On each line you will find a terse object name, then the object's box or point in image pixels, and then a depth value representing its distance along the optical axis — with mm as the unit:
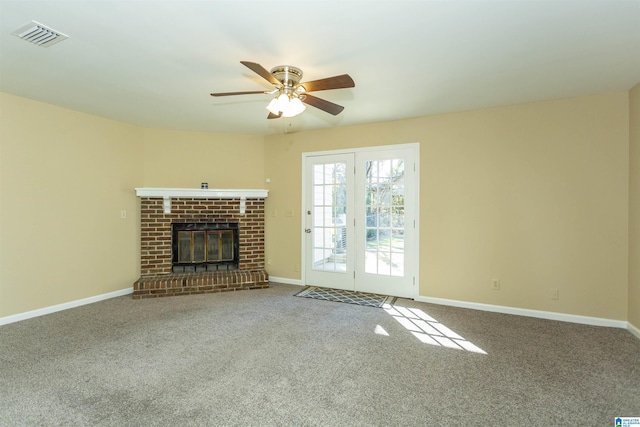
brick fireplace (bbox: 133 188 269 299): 4461
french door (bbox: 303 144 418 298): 4199
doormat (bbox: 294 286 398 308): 4043
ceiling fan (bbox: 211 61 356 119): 2250
